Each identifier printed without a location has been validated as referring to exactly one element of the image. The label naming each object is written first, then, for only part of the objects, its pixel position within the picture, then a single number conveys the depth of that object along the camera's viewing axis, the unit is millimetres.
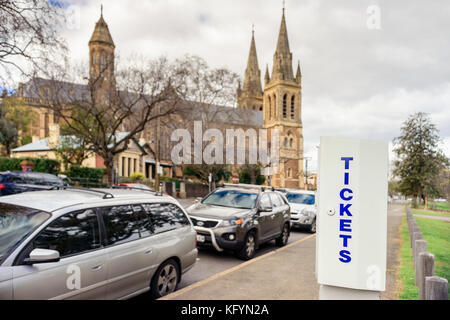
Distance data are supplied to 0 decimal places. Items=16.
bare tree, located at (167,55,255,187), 38938
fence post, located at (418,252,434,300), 4383
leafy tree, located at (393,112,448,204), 33438
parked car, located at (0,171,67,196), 14930
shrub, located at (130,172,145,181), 40822
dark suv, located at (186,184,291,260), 8422
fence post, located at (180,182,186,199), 38769
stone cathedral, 59219
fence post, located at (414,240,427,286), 5562
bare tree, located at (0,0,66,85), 11438
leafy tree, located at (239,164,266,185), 44062
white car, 14844
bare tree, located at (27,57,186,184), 23250
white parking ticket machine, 2885
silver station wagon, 3711
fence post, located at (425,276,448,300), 3299
